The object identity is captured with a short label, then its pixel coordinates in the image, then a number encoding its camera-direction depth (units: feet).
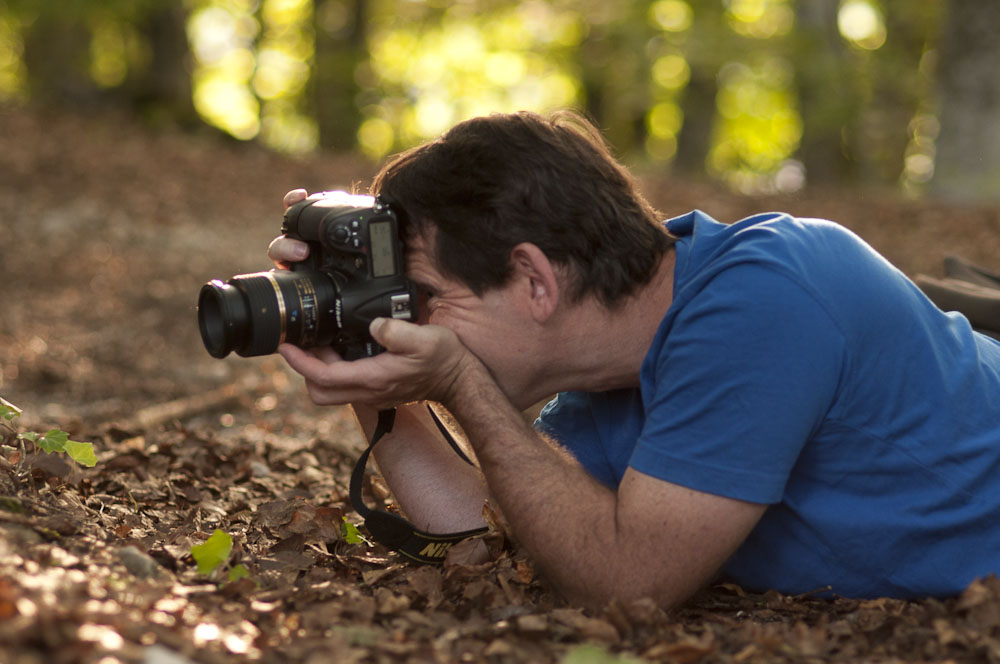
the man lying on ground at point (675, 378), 7.61
